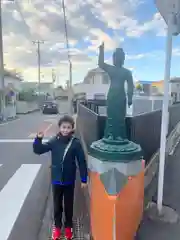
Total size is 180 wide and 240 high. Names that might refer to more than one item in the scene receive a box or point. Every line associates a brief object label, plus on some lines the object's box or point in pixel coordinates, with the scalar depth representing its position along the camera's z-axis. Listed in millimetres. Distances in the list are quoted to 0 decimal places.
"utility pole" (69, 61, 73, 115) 12972
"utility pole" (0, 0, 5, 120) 15666
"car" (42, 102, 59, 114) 23578
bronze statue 2091
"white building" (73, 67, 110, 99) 25539
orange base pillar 1861
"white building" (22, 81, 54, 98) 53125
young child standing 2181
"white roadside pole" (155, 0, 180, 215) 2402
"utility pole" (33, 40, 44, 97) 35948
